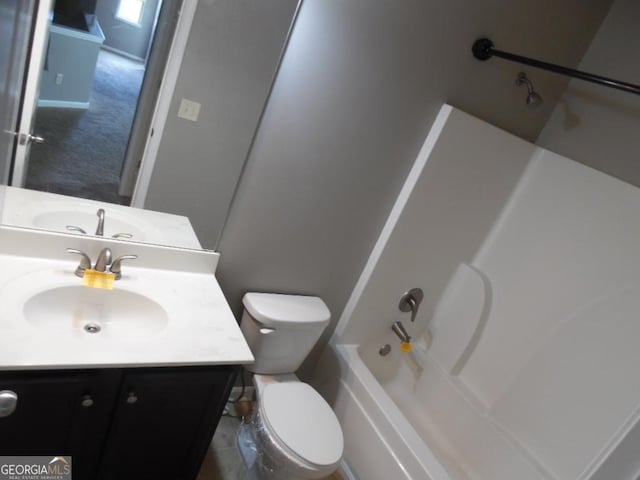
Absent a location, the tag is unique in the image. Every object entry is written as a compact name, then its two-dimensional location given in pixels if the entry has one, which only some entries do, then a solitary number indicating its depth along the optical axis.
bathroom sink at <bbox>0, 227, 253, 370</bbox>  1.04
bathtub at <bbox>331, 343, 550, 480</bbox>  1.72
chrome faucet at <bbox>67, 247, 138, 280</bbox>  1.33
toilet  1.48
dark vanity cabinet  1.03
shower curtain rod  1.50
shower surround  1.74
